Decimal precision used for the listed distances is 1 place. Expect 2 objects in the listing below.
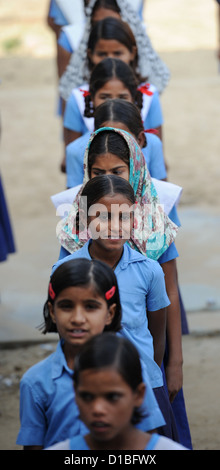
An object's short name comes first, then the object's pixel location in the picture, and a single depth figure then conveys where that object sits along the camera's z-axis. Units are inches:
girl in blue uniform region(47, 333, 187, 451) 141.0
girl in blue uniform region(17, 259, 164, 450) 165.0
